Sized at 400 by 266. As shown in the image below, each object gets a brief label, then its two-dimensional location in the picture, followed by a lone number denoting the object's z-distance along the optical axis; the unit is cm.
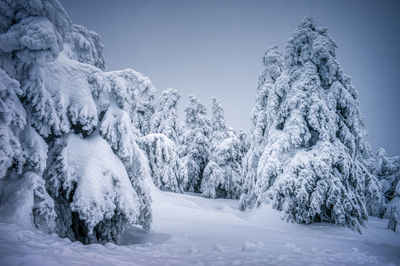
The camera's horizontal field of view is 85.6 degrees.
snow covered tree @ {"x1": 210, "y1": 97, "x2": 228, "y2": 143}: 2890
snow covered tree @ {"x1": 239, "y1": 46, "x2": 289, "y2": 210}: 1437
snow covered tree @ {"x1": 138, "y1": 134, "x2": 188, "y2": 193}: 1867
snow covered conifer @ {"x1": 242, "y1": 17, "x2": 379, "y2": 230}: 1084
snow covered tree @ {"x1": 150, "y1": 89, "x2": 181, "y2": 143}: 2531
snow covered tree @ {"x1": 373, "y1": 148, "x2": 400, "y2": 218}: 1884
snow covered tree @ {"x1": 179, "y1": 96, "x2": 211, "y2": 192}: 2709
